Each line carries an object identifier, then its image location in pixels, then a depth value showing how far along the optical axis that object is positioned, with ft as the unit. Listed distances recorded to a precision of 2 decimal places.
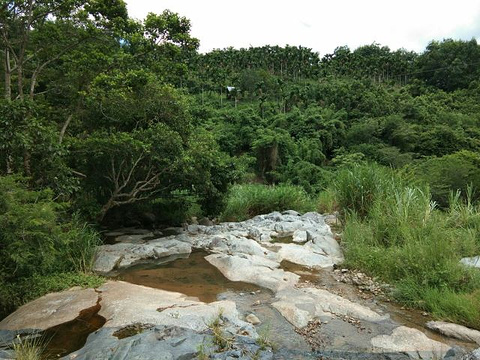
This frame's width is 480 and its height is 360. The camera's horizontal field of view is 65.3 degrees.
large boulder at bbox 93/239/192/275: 23.29
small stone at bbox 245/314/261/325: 14.92
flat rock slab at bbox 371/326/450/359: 13.10
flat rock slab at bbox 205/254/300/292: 19.92
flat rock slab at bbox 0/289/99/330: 14.88
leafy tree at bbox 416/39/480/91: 160.35
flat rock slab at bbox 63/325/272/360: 11.81
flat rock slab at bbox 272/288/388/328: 15.76
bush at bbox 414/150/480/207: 38.93
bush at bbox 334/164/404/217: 27.71
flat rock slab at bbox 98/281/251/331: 14.20
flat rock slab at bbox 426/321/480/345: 13.94
